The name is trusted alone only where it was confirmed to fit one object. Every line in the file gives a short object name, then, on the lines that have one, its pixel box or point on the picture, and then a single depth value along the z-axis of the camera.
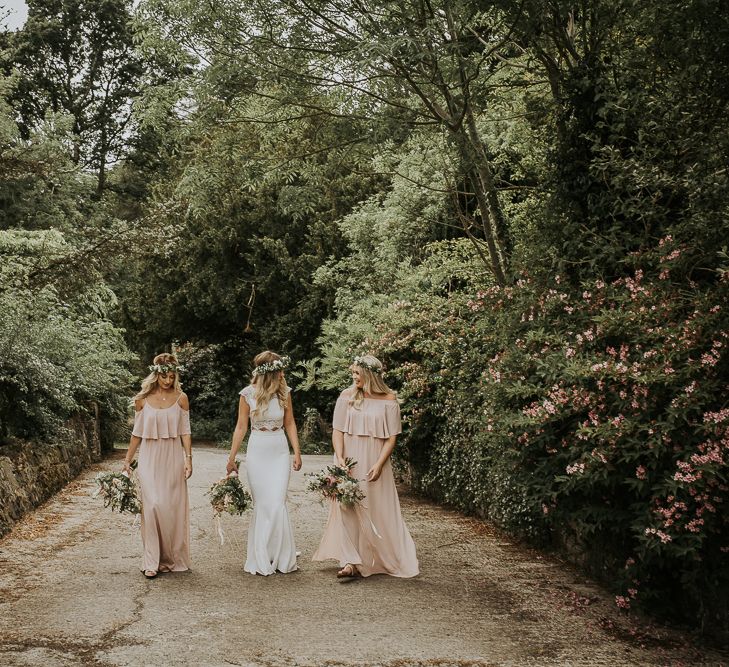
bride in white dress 8.52
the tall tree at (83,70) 36.22
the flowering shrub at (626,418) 6.15
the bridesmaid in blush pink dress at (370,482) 8.55
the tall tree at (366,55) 9.77
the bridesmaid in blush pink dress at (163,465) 8.50
